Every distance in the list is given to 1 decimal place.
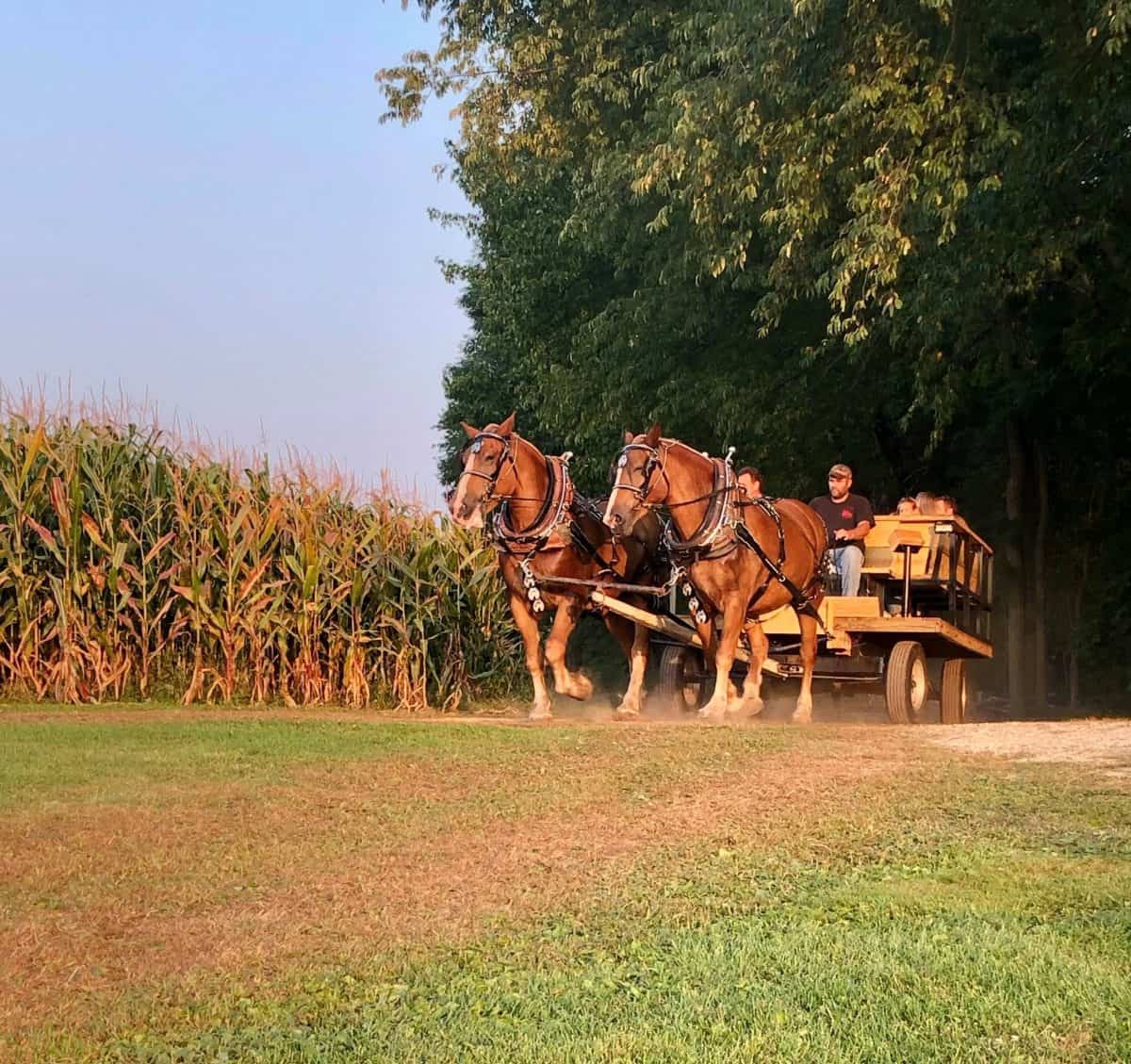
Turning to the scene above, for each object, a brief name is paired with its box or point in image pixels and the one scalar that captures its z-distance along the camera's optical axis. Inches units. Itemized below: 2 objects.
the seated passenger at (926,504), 619.8
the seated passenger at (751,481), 570.3
